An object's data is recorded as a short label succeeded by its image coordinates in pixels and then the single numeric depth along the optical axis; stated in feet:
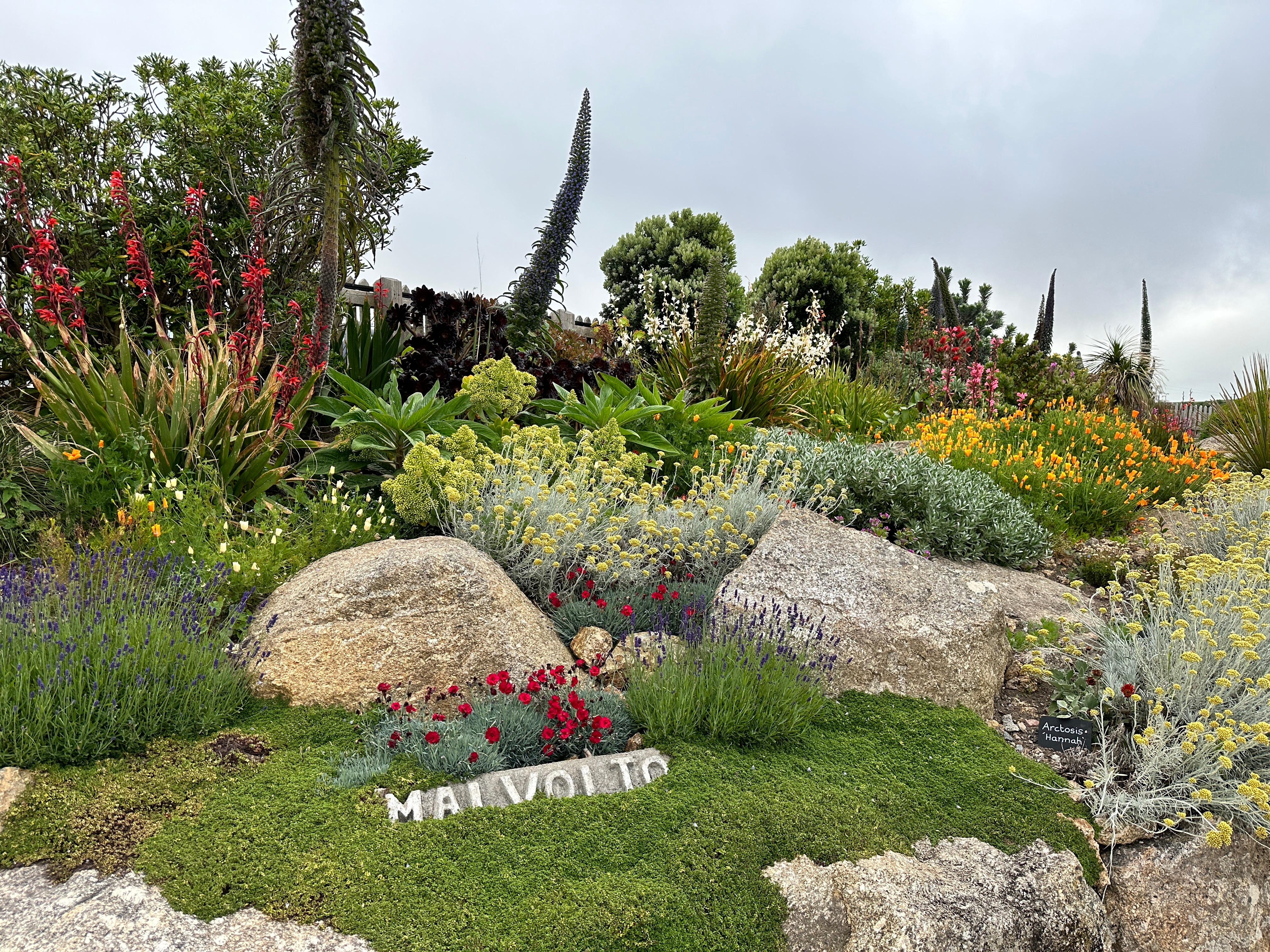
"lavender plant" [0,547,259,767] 10.70
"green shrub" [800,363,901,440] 37.96
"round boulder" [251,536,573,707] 13.20
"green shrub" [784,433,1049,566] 22.43
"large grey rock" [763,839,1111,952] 9.41
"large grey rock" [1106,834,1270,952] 11.13
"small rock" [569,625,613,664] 14.37
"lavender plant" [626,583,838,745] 12.00
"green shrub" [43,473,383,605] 15.98
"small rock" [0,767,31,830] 10.03
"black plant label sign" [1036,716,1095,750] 13.80
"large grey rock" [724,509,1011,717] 14.88
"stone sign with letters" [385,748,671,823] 10.39
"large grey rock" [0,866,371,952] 8.21
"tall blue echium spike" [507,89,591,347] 28.68
